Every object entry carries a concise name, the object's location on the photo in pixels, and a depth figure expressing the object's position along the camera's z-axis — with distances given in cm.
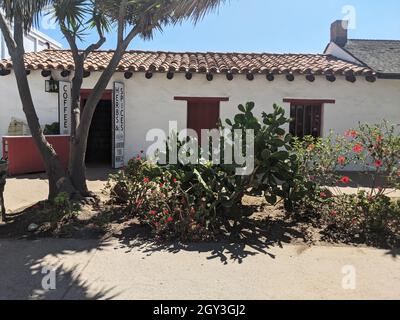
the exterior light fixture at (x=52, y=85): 1070
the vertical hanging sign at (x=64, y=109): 1058
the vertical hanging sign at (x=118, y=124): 1048
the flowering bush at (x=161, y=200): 510
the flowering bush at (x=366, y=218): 515
